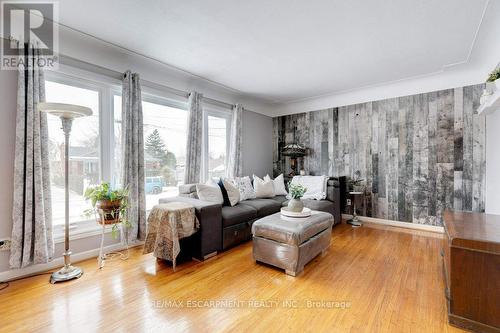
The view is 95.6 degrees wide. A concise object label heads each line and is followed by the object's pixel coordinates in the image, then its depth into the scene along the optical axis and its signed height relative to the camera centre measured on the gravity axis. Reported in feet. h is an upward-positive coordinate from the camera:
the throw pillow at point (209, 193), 10.42 -1.22
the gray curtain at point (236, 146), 15.26 +1.39
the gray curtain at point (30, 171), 7.26 -0.13
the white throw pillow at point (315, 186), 13.71 -1.19
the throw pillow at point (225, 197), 11.43 -1.53
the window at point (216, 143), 14.17 +1.58
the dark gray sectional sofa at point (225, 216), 8.89 -2.30
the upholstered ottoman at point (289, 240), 7.64 -2.66
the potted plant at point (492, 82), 7.87 +3.00
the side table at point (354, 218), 13.80 -3.26
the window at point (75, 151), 8.50 +0.64
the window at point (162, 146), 11.23 +1.11
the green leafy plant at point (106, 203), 8.07 -1.32
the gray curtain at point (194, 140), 12.31 +1.48
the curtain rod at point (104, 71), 8.49 +4.01
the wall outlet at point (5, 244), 7.13 -2.45
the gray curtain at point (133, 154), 9.74 +0.58
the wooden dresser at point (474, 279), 4.93 -2.54
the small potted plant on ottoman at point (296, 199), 9.02 -1.33
